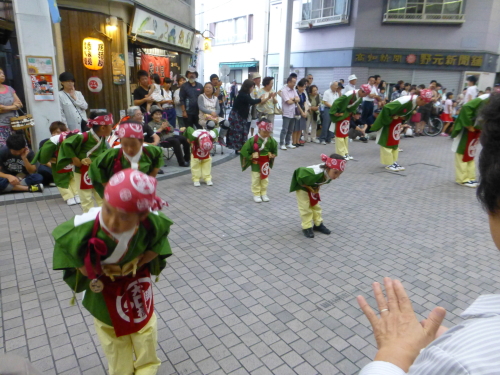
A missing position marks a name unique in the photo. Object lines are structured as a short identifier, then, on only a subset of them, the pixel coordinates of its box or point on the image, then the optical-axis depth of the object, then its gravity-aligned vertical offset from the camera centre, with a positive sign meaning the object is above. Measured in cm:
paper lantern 876 +77
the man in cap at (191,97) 903 -20
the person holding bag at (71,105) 707 -38
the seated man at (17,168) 602 -143
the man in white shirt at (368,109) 1250 -50
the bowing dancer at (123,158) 365 -74
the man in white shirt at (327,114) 1074 -67
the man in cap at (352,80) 1074 +40
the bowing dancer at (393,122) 801 -61
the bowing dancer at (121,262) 183 -97
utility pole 1556 +225
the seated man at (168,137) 816 -109
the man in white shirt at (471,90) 1121 +25
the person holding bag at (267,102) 989 -28
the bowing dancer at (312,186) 450 -119
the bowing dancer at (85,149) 473 -82
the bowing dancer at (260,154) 606 -103
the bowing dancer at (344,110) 891 -40
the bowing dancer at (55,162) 519 -114
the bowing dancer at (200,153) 686 -119
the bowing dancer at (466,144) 696 -91
